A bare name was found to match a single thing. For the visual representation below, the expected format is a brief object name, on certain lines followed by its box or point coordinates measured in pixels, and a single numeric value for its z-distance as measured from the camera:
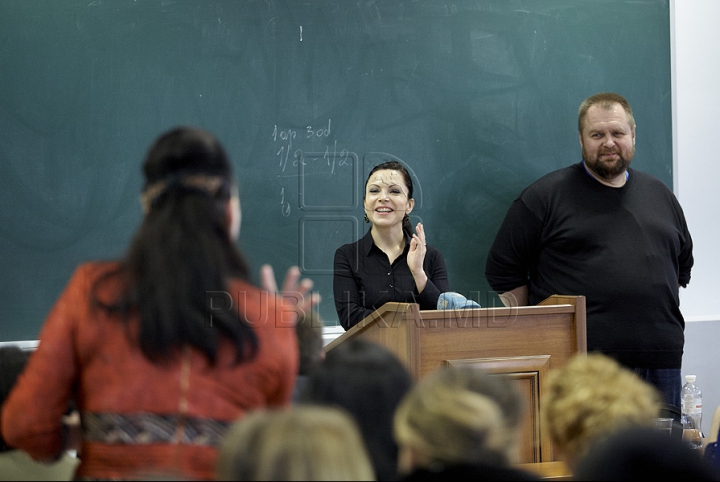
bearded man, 7.63
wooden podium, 5.76
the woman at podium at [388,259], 7.45
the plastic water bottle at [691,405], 9.09
